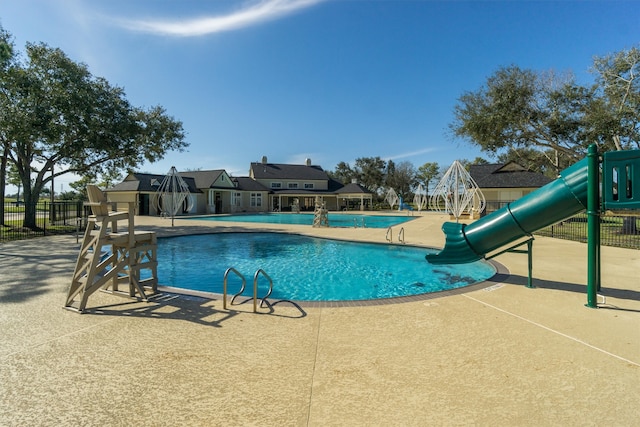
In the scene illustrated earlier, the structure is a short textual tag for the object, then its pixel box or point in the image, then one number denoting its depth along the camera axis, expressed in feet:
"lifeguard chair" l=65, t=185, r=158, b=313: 16.48
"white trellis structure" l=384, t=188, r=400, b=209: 163.14
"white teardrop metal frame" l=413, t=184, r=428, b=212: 187.48
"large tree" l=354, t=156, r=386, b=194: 203.92
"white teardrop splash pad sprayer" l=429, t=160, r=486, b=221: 58.65
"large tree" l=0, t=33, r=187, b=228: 46.88
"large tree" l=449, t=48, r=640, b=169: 56.59
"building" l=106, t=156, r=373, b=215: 112.16
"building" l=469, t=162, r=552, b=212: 112.68
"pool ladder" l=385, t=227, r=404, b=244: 46.46
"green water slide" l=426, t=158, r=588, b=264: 18.95
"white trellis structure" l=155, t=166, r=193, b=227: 77.97
